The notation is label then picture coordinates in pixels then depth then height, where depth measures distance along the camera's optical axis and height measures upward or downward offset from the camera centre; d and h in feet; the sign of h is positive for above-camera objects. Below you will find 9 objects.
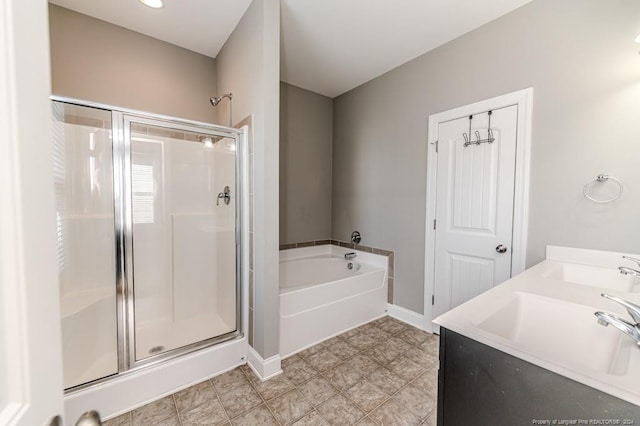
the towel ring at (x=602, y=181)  4.98 +0.38
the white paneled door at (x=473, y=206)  6.54 -0.05
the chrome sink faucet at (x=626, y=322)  2.43 -1.12
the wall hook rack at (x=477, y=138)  6.73 +1.78
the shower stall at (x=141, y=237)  5.56 -0.96
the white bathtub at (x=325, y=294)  7.00 -2.94
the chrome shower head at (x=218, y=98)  7.66 +3.06
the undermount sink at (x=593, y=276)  4.57 -1.35
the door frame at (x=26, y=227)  1.20 -0.14
